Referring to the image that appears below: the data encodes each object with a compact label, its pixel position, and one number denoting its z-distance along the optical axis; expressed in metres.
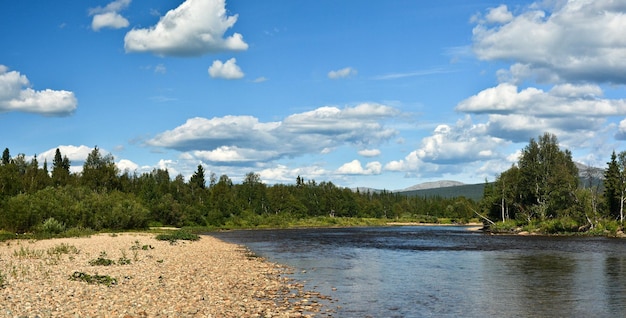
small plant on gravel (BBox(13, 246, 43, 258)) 37.45
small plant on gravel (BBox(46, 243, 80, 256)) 40.72
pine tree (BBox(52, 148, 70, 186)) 143.38
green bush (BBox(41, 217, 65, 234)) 66.88
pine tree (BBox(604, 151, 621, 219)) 104.38
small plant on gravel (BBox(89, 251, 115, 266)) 35.75
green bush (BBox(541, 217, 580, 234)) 104.88
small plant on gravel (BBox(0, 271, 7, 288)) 23.10
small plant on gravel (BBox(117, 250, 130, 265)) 37.48
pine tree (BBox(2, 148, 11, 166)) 179.62
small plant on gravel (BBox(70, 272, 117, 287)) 26.69
